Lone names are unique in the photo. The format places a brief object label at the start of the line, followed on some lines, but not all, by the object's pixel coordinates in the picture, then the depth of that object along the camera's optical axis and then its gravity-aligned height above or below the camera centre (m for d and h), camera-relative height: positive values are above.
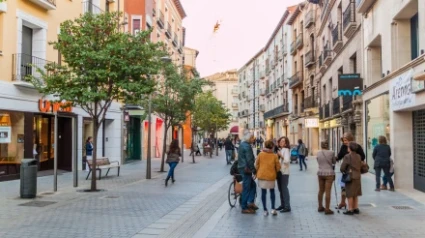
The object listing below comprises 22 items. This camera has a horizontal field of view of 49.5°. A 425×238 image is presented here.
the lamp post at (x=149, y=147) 17.58 -0.39
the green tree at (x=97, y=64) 13.05 +2.11
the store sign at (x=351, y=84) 20.00 +2.31
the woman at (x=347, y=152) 10.04 -0.33
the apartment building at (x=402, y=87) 12.52 +1.50
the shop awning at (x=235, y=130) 97.53 +1.52
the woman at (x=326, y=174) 9.51 -0.77
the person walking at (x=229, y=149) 27.98 -0.72
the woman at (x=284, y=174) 9.89 -0.81
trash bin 11.57 -1.05
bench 17.00 -0.99
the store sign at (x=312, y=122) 32.50 +1.06
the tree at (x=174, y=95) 21.09 +1.98
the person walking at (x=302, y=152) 22.72 -0.75
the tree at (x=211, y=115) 44.25 +2.23
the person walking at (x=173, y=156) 15.64 -0.64
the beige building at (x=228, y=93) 99.19 +9.68
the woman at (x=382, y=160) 13.30 -0.67
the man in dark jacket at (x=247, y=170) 9.84 -0.70
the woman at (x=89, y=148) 20.69 -0.48
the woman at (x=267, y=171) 9.55 -0.70
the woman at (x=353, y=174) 9.45 -0.78
